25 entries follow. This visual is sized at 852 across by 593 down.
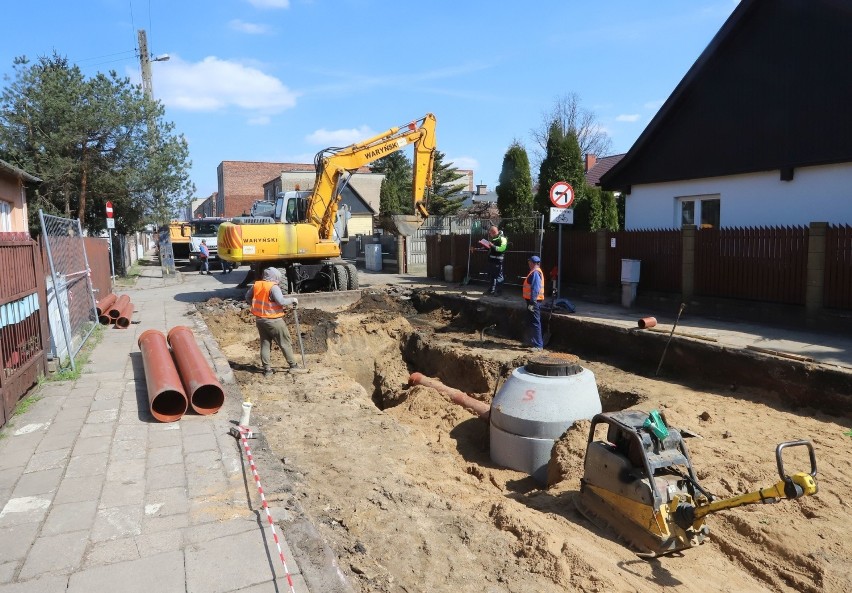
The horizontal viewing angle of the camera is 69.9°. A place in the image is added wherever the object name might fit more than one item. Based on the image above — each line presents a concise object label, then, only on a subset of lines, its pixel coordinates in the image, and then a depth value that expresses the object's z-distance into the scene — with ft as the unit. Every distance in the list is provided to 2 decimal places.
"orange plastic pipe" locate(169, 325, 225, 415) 21.83
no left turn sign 43.13
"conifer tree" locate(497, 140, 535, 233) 94.43
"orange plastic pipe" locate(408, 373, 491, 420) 27.03
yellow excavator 50.03
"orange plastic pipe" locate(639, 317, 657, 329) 33.06
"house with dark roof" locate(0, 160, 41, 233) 53.36
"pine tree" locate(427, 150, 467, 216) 171.42
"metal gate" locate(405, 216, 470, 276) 84.38
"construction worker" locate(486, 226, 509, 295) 51.83
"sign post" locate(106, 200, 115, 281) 66.59
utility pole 95.45
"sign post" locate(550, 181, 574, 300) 43.21
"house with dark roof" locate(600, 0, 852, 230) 38.09
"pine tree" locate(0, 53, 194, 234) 71.51
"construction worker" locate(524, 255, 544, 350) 34.68
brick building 217.15
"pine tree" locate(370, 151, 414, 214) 146.82
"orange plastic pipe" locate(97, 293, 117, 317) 40.69
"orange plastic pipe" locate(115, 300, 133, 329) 40.42
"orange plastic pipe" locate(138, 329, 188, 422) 21.06
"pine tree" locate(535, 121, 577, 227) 80.33
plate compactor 14.03
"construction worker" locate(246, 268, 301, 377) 28.86
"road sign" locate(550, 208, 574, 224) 43.52
